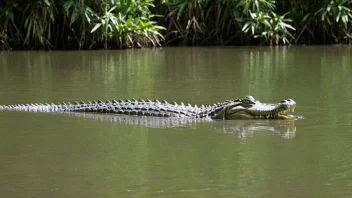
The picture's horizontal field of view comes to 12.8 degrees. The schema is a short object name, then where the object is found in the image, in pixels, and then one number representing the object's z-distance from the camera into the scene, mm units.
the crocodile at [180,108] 18437
